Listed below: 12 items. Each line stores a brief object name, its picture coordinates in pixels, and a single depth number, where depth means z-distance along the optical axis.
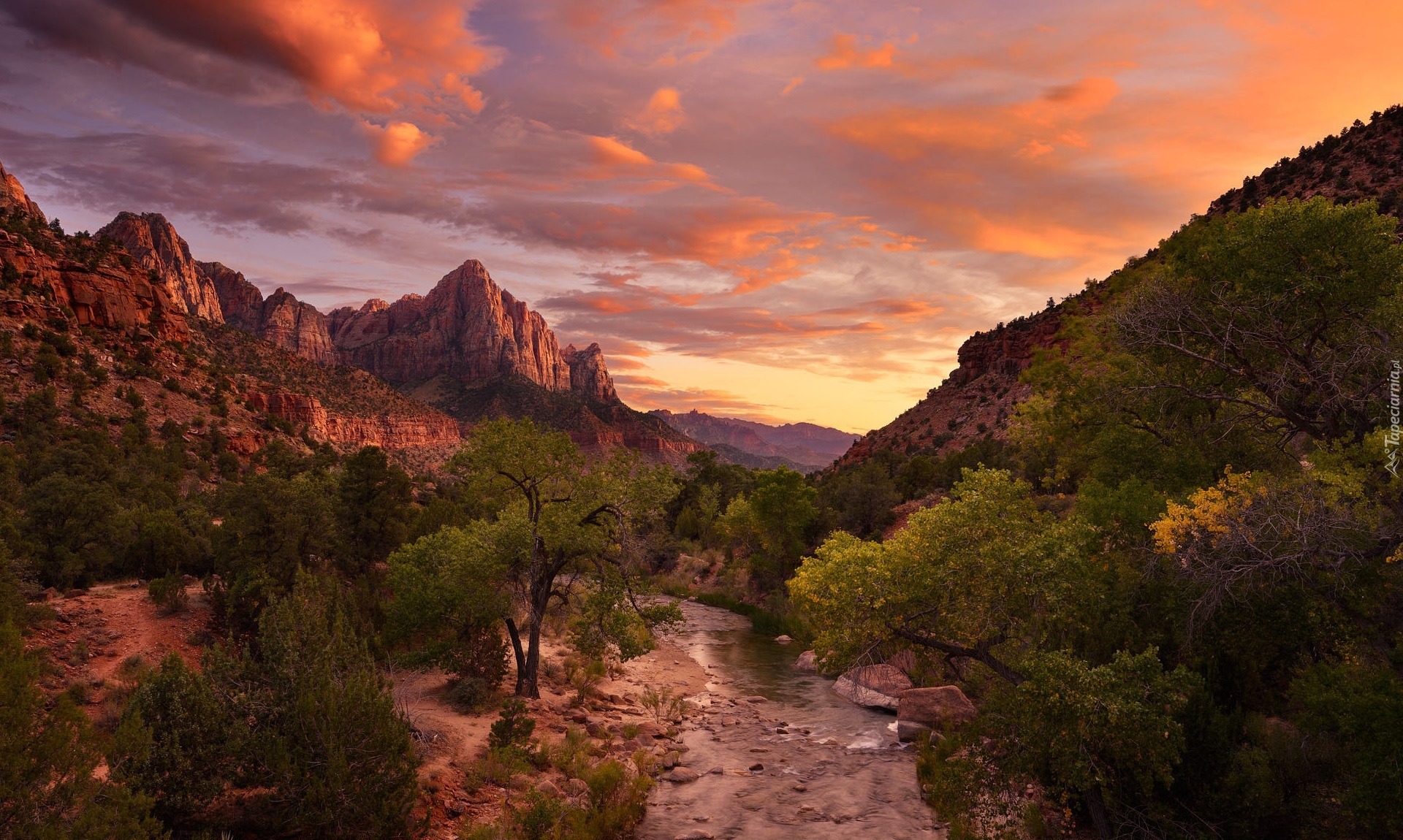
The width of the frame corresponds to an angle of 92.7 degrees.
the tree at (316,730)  11.76
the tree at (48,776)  8.06
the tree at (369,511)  32.22
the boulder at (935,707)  22.94
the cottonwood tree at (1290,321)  14.65
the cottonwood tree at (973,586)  14.81
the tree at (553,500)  21.02
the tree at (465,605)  21.27
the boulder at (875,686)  27.64
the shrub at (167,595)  20.28
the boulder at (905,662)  30.08
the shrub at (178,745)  10.84
